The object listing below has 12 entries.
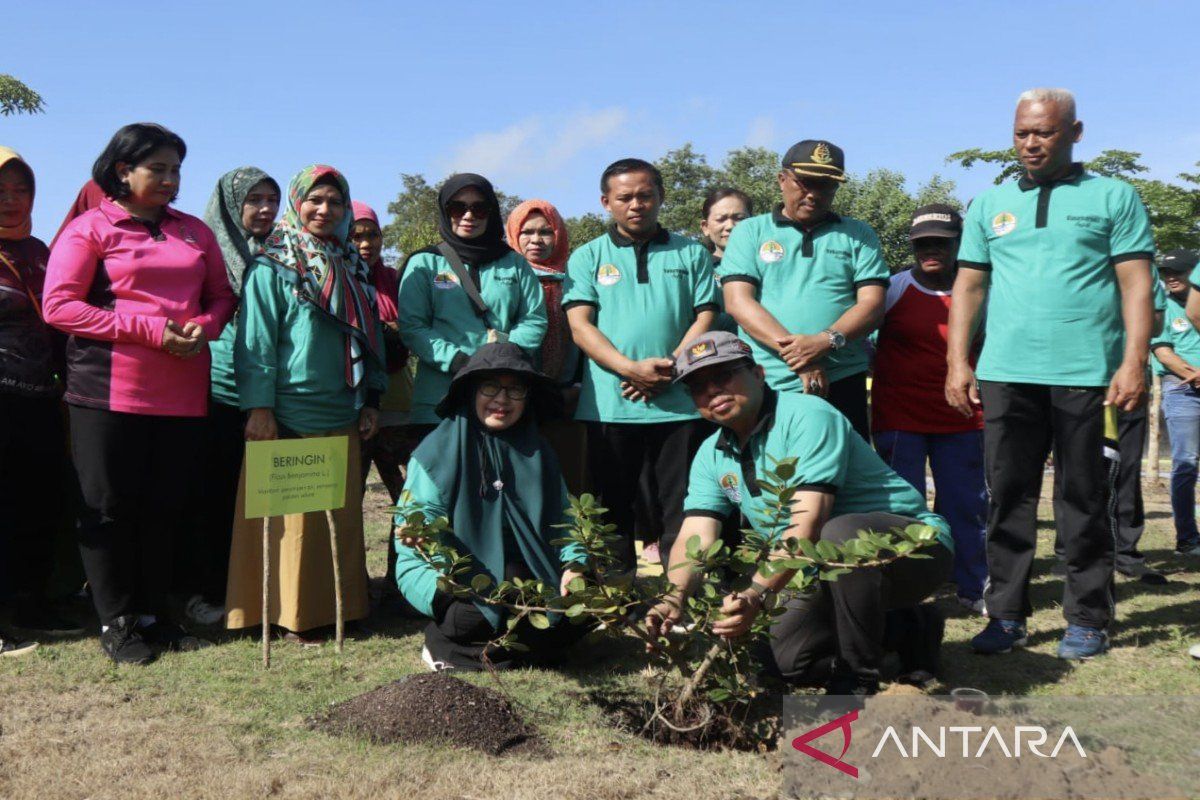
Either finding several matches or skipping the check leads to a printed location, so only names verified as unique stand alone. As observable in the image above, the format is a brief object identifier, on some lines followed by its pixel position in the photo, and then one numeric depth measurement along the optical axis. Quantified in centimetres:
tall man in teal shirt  437
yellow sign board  437
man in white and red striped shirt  551
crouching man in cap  359
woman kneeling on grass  432
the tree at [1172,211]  2127
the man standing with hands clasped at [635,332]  507
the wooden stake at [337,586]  459
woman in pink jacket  443
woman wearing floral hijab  478
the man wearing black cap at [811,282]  482
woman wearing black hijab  520
